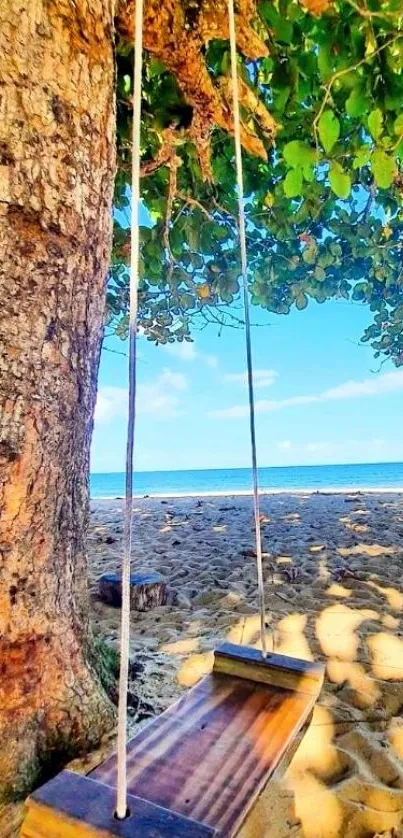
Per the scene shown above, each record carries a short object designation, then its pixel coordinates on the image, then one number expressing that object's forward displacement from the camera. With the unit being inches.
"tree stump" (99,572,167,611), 82.7
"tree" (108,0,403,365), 54.5
